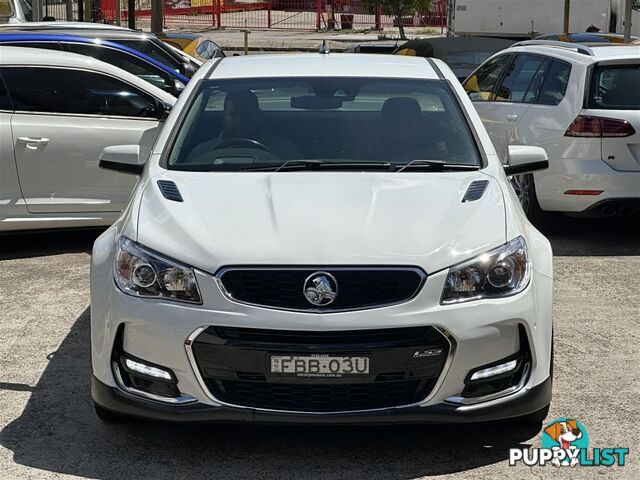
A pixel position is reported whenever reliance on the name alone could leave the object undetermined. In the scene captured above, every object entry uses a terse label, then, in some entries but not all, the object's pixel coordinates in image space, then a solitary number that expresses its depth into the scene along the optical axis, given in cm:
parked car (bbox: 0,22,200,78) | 1221
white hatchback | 850
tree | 3819
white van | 2798
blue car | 1038
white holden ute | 426
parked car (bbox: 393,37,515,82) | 1538
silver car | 838
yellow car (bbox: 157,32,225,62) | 1577
